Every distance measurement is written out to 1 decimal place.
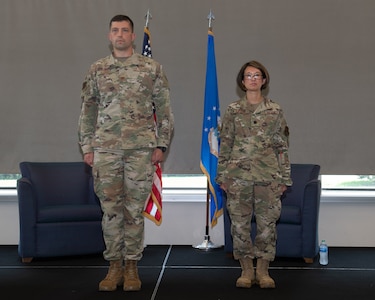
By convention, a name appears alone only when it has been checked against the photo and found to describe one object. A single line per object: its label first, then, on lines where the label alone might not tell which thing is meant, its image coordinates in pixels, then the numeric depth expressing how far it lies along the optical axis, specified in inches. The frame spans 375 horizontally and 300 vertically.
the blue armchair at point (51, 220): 201.2
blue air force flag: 218.4
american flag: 212.2
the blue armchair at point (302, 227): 200.3
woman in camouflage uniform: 160.4
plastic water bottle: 197.2
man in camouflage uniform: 157.4
